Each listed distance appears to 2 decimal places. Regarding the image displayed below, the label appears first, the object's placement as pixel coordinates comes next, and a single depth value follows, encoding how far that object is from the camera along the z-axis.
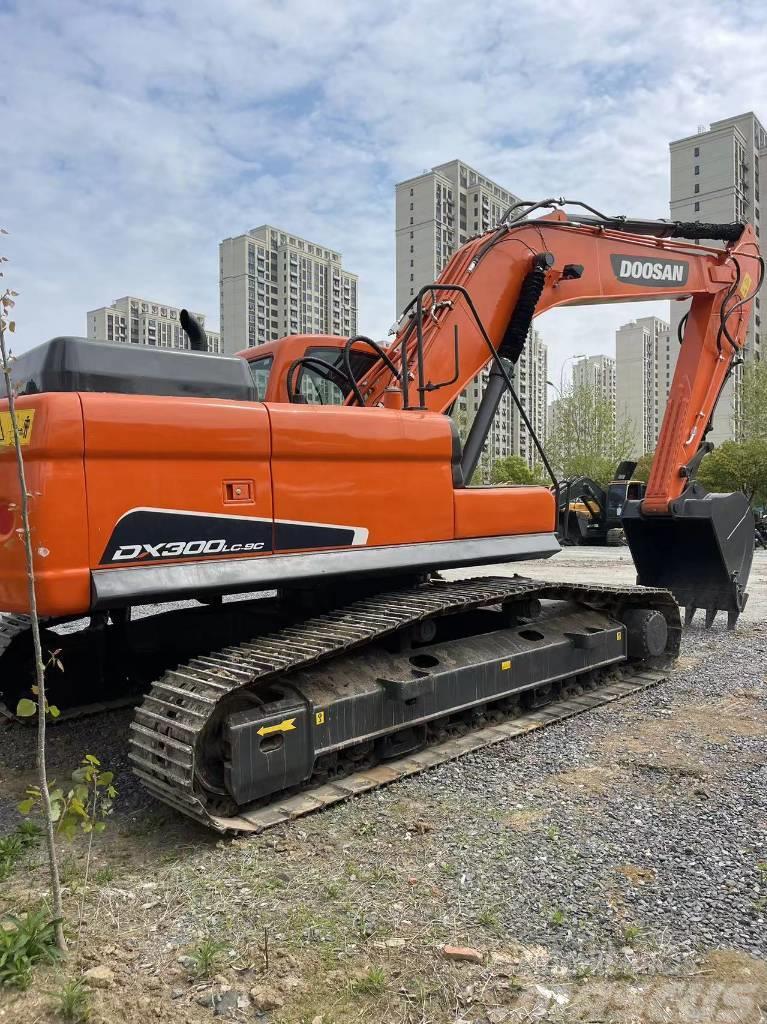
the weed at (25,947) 2.64
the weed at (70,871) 3.35
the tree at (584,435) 37.66
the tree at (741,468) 31.67
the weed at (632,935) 2.84
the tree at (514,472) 47.18
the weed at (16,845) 3.49
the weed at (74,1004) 2.48
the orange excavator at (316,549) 3.79
